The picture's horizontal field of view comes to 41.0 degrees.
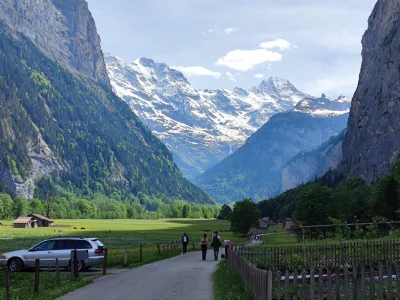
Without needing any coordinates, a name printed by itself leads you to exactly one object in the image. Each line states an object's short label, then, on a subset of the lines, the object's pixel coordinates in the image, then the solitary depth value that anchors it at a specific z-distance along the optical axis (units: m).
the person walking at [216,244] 52.84
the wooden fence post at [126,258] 42.16
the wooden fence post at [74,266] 31.16
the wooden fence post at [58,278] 28.55
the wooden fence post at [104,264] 34.97
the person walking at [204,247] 52.22
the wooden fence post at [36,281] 26.05
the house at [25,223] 186.00
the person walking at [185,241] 59.97
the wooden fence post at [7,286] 23.06
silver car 37.16
